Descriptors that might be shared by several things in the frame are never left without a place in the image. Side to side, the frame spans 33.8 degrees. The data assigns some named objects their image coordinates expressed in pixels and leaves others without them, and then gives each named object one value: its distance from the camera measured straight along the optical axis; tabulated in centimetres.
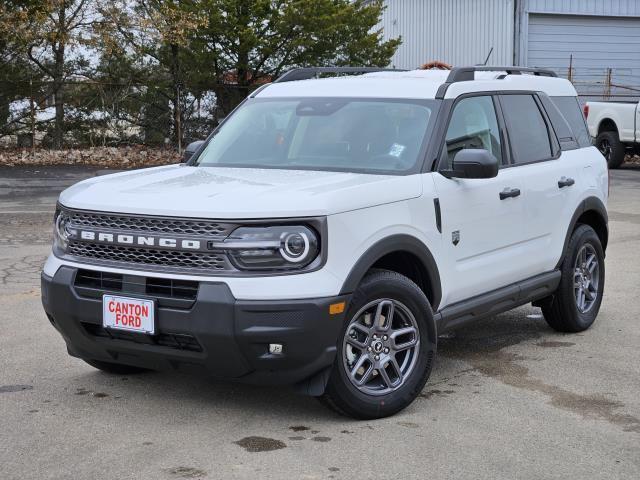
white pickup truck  2191
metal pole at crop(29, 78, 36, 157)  2191
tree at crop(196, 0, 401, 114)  2241
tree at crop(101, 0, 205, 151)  2219
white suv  485
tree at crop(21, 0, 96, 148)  2158
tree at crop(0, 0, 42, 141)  2119
